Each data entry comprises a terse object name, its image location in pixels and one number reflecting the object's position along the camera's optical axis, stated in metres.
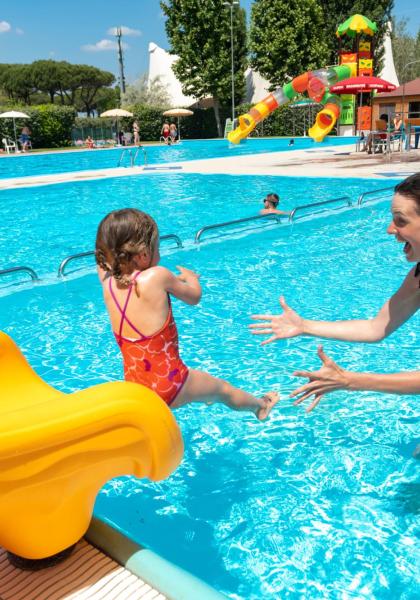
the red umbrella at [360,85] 22.69
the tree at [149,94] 57.66
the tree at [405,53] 58.97
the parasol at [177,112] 39.53
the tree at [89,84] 82.44
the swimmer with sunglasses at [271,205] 10.47
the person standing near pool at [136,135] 31.44
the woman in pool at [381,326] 2.12
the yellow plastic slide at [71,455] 1.58
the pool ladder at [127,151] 27.86
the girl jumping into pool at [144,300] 2.57
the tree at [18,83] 79.62
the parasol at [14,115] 31.53
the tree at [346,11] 42.59
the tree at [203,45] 41.69
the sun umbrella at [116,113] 35.53
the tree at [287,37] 39.94
